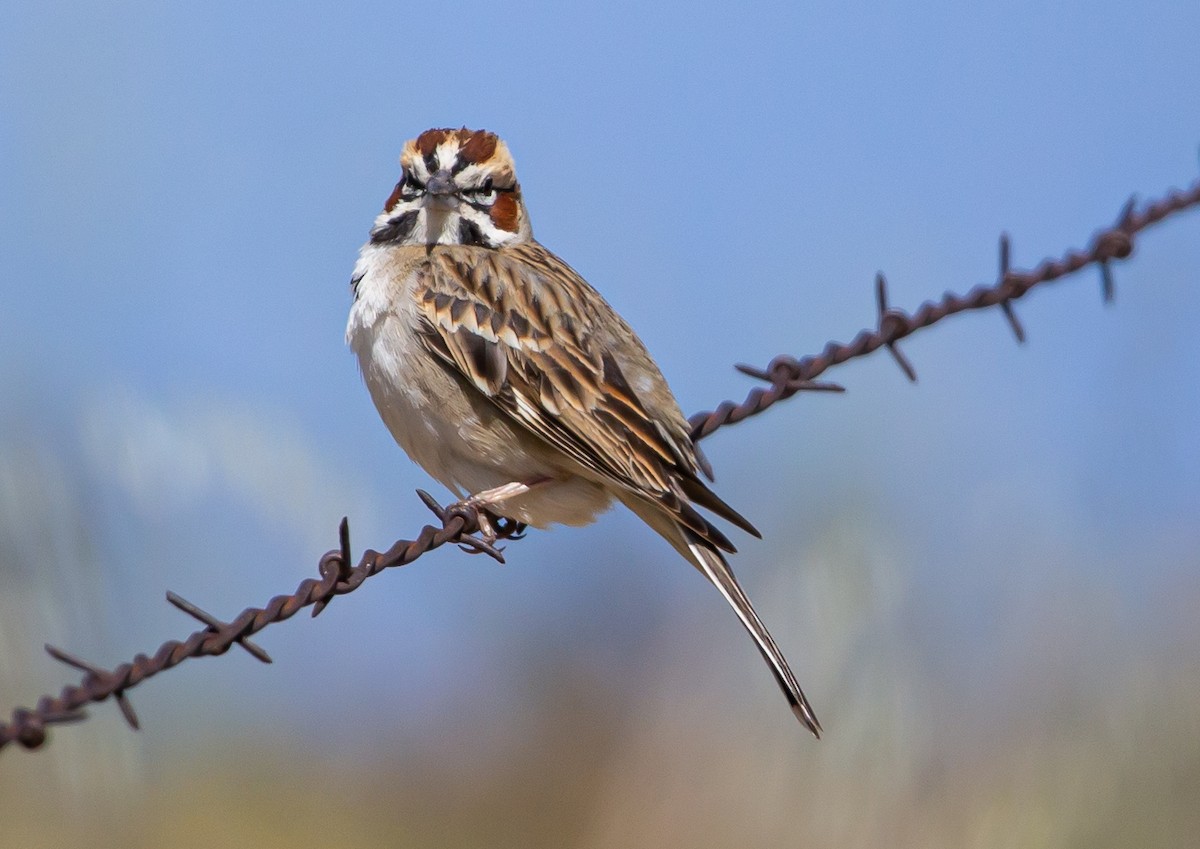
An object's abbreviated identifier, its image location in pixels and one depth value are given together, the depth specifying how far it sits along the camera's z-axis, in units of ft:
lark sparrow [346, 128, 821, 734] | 32.71
